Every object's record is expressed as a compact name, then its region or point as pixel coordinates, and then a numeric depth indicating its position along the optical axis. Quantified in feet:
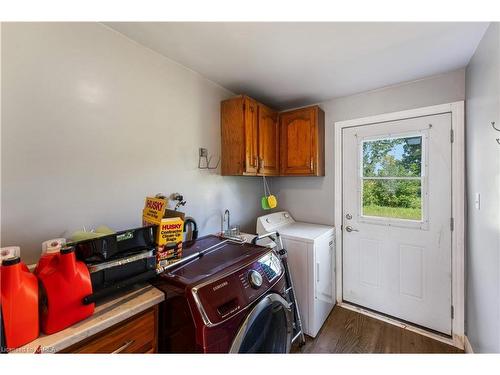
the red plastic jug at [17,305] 2.01
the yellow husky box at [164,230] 3.61
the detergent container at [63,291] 2.23
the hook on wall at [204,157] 5.94
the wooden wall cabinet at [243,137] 6.19
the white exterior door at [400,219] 5.79
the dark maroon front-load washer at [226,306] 2.81
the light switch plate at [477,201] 4.49
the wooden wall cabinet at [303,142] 7.11
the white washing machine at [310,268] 5.87
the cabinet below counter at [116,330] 2.17
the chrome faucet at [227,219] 6.72
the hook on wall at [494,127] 3.45
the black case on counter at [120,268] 2.70
